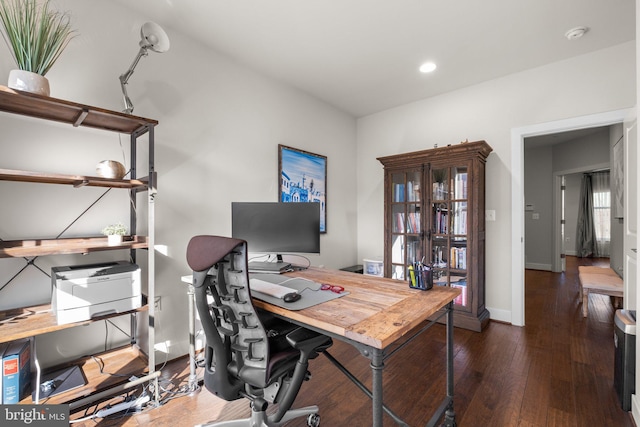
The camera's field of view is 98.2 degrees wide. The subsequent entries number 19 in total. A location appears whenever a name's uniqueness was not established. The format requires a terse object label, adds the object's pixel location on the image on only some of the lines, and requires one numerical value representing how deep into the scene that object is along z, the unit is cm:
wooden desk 98
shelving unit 139
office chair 117
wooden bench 305
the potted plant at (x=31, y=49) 136
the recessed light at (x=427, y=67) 282
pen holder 152
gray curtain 746
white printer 145
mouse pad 129
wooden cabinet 291
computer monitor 223
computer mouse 132
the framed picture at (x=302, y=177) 317
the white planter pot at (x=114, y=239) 169
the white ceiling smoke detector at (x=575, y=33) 229
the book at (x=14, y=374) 134
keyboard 143
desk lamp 176
